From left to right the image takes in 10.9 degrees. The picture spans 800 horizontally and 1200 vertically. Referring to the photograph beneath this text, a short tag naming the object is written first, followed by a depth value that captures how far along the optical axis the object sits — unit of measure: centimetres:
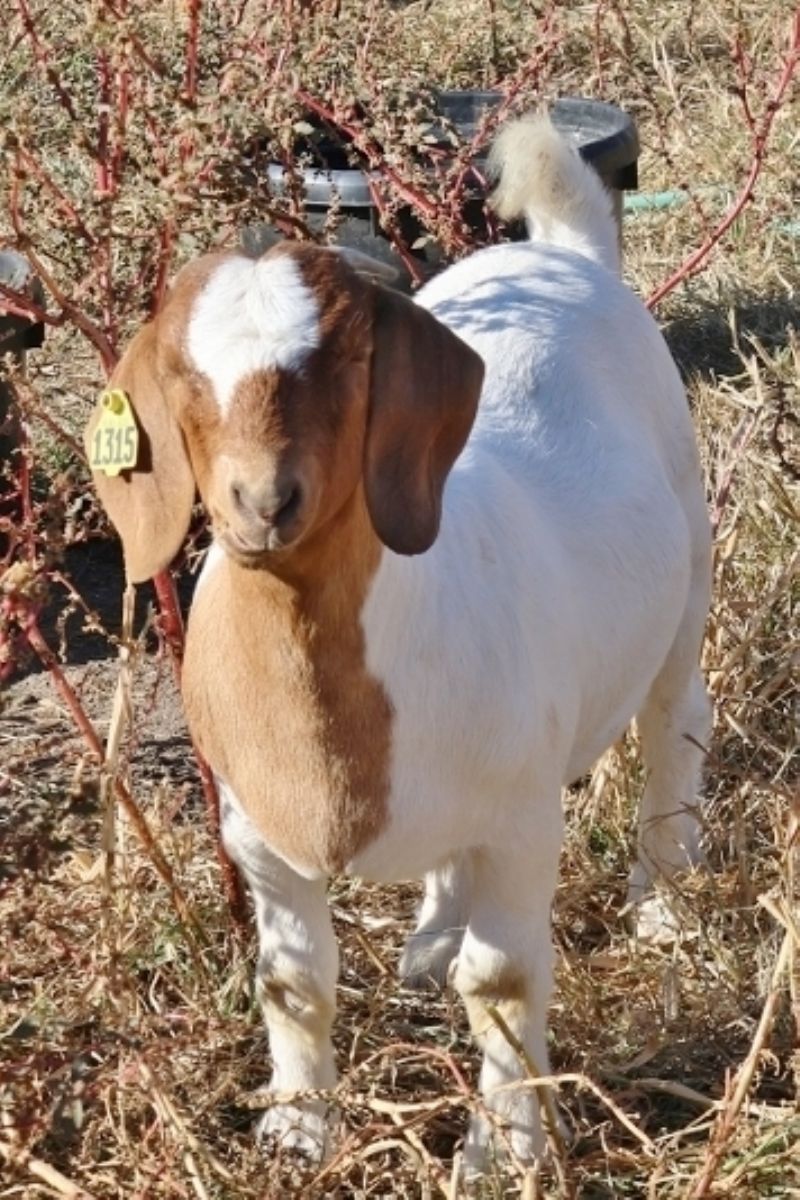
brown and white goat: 458
